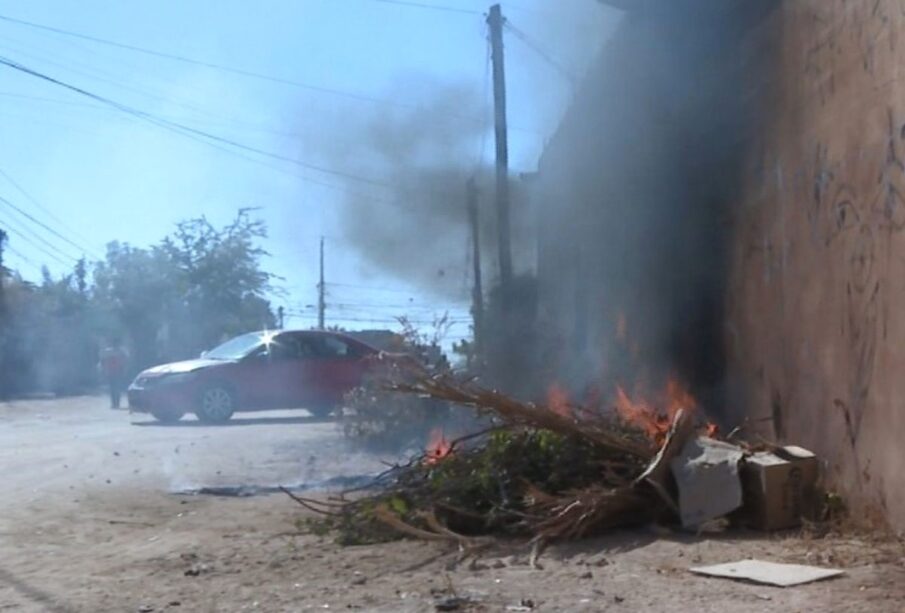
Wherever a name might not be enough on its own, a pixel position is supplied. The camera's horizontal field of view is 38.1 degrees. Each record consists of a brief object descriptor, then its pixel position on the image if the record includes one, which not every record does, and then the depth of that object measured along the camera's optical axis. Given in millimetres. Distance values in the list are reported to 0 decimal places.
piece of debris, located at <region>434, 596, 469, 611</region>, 6344
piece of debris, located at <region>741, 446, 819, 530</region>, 7789
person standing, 27188
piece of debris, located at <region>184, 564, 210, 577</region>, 7641
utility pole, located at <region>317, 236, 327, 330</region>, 75250
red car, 19984
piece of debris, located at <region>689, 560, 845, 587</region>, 6348
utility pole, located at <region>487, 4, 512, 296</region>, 25000
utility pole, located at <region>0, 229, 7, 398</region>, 41562
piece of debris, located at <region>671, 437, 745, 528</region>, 7863
